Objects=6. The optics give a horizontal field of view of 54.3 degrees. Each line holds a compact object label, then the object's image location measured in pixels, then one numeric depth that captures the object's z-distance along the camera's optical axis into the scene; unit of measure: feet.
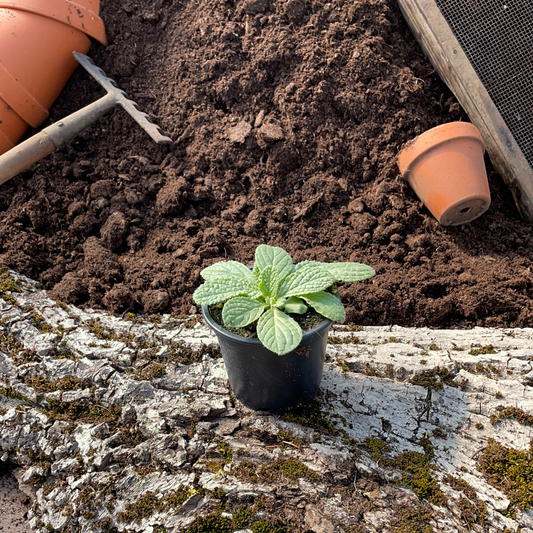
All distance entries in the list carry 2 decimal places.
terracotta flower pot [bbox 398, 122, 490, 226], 1.92
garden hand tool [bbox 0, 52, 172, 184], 2.11
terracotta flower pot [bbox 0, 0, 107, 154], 2.32
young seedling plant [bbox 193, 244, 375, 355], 1.13
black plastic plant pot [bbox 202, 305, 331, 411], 1.19
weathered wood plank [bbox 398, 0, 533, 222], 2.13
